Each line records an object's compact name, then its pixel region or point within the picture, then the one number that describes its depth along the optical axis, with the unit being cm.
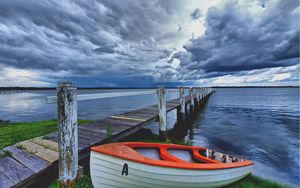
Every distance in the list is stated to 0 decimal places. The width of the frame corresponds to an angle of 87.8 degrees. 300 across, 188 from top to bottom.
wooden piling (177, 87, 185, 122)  1221
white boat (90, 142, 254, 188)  276
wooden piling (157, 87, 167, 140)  738
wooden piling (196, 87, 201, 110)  2216
